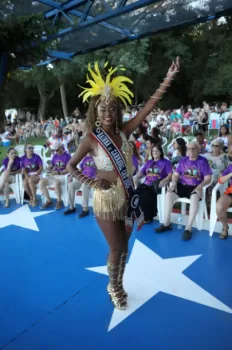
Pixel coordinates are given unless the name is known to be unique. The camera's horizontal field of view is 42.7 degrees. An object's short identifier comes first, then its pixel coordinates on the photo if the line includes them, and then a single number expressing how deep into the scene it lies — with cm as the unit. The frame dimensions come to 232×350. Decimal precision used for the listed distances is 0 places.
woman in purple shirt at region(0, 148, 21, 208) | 591
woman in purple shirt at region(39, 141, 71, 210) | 568
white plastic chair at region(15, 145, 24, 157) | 802
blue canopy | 449
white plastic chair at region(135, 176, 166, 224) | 462
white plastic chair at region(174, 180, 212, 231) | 429
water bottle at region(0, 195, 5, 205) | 619
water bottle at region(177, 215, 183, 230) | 458
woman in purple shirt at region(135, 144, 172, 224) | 468
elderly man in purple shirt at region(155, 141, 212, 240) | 431
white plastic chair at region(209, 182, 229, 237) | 409
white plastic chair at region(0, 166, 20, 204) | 607
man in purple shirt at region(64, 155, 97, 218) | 525
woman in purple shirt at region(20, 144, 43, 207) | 585
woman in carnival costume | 247
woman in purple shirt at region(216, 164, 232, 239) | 389
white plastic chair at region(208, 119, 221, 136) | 1384
